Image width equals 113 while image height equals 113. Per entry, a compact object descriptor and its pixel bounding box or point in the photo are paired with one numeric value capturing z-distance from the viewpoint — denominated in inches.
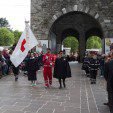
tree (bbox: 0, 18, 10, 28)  1927.3
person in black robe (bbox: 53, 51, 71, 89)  235.8
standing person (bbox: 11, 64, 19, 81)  291.5
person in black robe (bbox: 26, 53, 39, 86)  252.6
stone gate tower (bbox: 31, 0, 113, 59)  465.6
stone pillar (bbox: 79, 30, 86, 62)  666.5
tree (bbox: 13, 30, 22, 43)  1740.1
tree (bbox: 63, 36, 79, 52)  1369.5
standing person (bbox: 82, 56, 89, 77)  339.8
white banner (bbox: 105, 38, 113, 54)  459.5
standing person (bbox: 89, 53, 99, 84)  271.7
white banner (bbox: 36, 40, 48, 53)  463.2
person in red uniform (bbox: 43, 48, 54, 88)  241.0
